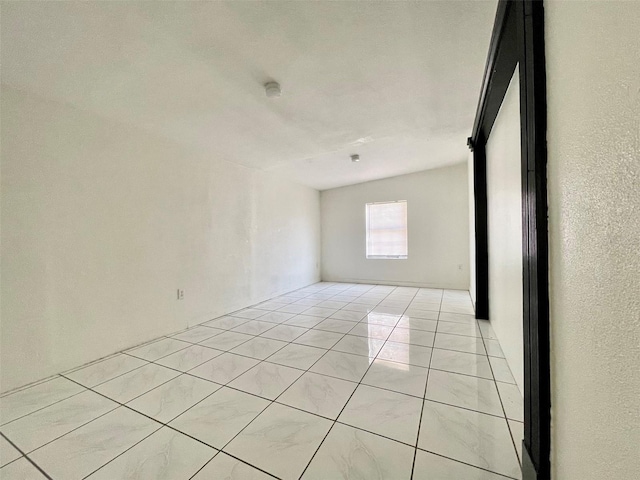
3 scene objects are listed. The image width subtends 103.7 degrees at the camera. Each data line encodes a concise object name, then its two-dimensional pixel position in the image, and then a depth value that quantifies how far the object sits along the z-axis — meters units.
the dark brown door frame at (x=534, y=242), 0.86
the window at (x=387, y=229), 5.50
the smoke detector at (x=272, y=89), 1.95
